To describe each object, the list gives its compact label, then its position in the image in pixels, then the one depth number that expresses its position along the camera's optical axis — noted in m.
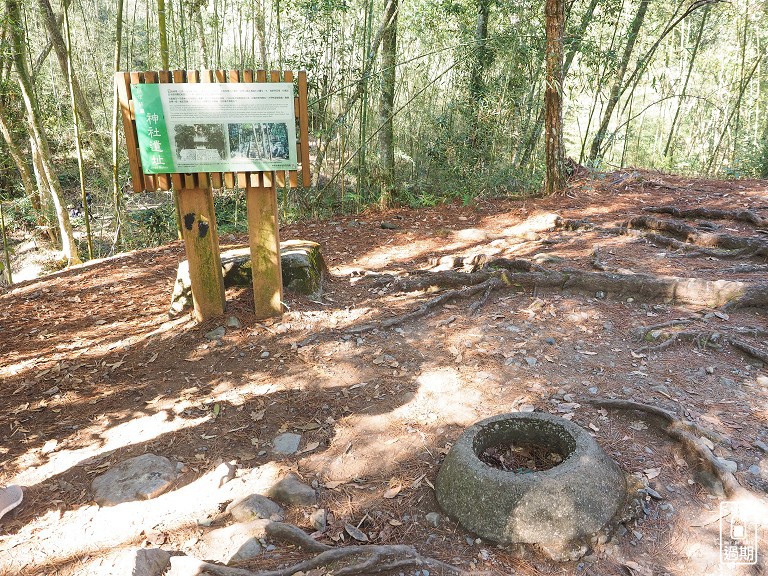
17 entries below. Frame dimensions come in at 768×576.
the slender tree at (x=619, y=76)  10.35
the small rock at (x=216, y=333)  4.70
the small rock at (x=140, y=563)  2.35
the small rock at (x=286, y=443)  3.37
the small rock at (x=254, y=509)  2.77
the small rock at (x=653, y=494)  2.75
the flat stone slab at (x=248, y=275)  5.14
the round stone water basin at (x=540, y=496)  2.52
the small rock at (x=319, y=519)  2.72
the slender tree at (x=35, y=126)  6.91
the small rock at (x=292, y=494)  2.91
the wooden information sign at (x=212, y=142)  4.10
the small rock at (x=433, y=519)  2.75
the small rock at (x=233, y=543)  2.54
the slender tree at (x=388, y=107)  8.62
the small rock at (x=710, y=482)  2.73
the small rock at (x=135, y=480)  2.98
